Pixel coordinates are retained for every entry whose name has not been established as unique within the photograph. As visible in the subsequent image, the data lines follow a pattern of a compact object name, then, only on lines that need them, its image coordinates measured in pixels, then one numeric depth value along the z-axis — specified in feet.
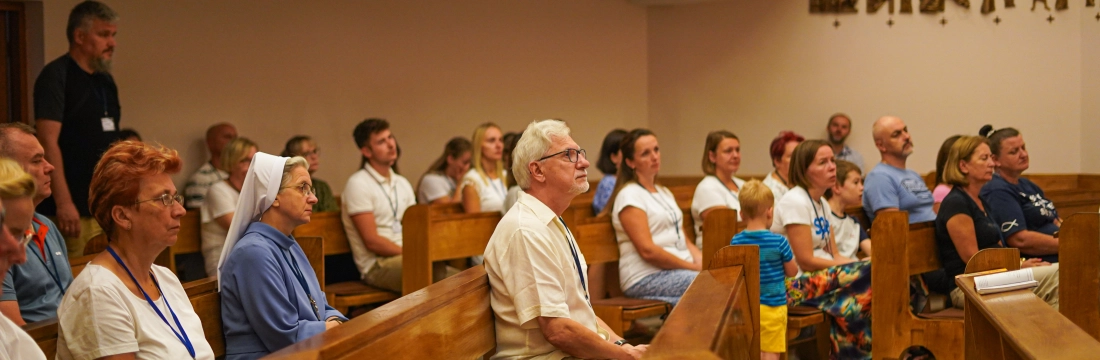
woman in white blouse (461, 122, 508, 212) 19.65
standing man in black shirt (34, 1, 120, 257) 14.33
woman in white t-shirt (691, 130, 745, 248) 17.29
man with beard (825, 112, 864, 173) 29.48
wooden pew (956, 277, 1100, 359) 7.42
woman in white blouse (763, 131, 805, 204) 19.10
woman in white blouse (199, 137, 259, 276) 14.75
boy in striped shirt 13.30
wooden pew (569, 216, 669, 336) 14.35
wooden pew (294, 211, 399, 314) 15.31
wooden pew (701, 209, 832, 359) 14.20
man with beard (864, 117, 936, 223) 17.87
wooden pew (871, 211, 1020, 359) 13.76
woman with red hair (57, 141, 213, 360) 7.02
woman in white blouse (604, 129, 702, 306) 15.19
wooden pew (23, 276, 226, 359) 8.32
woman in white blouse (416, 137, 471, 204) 21.02
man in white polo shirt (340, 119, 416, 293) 16.07
